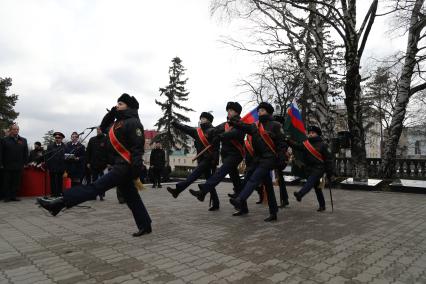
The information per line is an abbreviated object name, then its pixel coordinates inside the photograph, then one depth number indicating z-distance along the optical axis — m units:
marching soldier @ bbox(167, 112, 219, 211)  7.39
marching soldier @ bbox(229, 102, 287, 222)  7.12
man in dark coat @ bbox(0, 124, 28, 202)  10.76
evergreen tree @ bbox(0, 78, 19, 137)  45.34
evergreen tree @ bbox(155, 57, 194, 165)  47.38
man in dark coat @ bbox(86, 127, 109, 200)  10.47
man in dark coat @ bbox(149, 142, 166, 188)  15.32
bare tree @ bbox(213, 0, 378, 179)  15.55
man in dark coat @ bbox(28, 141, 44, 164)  13.19
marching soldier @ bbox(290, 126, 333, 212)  8.46
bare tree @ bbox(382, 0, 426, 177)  16.56
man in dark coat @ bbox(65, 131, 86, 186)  10.67
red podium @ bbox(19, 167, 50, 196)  11.87
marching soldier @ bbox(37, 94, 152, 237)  5.08
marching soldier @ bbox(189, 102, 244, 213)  7.34
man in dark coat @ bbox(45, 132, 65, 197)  10.72
